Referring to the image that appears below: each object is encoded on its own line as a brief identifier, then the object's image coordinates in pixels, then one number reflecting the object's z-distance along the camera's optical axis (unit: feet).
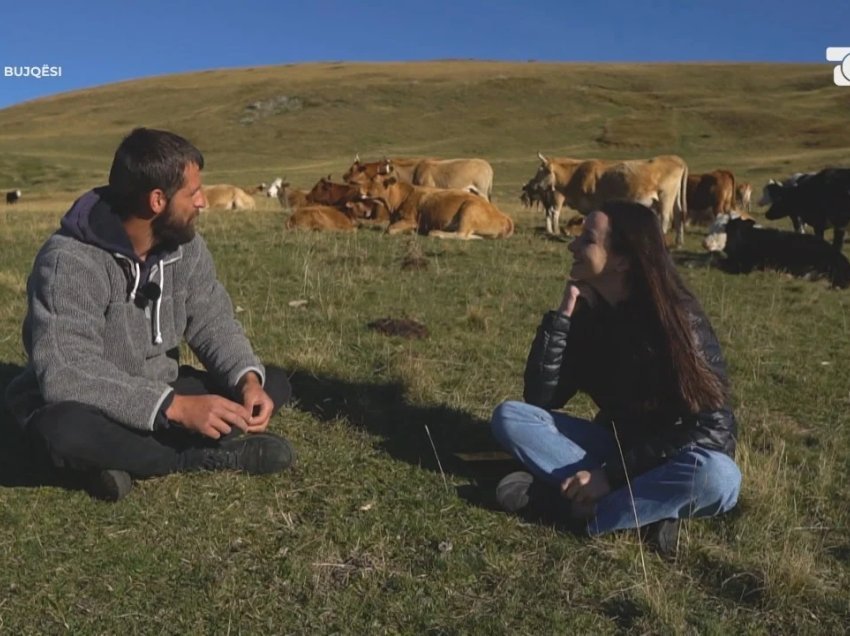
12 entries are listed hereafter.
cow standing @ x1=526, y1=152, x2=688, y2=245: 50.85
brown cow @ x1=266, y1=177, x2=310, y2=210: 56.98
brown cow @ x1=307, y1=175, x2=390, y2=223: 49.35
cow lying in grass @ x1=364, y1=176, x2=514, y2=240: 44.04
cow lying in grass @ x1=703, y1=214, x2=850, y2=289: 34.55
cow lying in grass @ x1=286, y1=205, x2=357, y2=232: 44.73
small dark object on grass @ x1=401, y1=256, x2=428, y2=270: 32.97
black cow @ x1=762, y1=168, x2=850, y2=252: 45.29
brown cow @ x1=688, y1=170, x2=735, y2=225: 60.44
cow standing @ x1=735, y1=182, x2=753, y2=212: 70.08
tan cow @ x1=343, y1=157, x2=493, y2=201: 62.23
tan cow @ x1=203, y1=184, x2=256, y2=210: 65.36
